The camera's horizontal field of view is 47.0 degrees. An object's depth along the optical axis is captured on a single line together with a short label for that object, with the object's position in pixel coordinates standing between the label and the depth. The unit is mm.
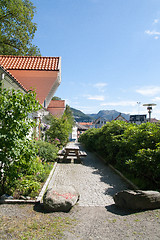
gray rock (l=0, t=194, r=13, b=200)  4119
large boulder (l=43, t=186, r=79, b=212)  3785
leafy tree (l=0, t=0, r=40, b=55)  13633
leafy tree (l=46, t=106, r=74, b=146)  15093
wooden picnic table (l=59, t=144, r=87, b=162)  10000
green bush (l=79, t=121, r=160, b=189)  4867
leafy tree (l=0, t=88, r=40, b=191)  3832
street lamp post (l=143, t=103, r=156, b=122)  17059
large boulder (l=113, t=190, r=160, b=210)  3871
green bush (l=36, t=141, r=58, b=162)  8508
